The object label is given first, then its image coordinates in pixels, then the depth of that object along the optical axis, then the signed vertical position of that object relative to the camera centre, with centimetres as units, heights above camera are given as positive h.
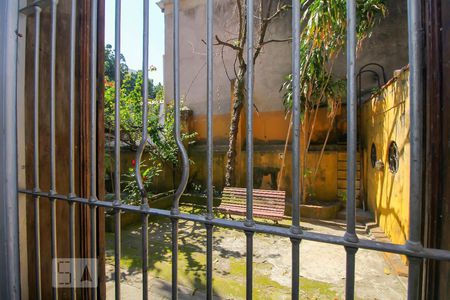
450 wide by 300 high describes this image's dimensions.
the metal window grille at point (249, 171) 64 -8
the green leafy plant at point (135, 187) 475 -79
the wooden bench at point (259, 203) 479 -113
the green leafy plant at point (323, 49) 414 +187
